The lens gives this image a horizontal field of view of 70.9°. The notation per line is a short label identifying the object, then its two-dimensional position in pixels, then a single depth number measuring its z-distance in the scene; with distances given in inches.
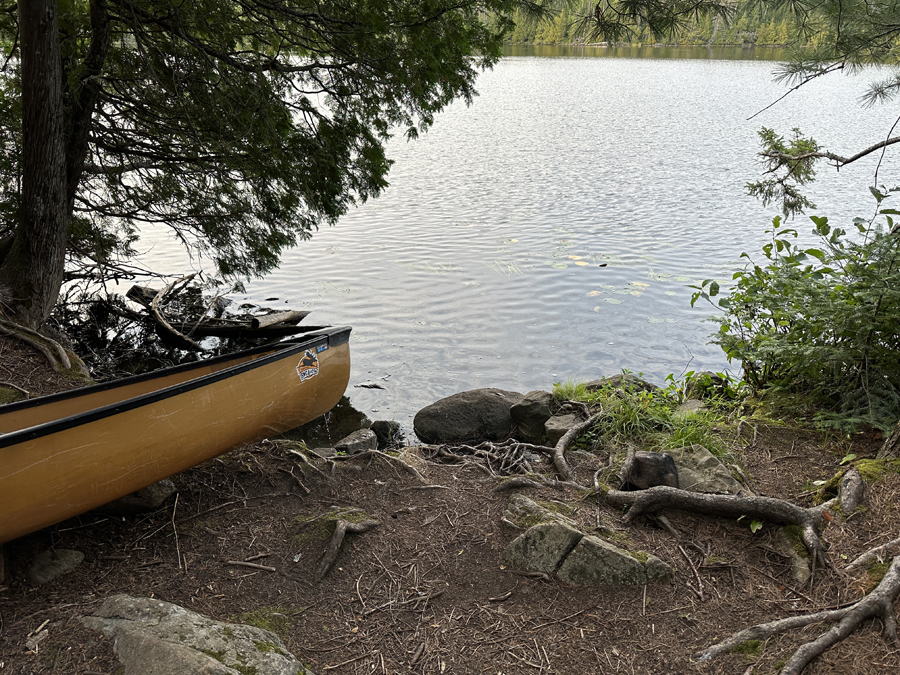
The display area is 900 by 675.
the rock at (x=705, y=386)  222.5
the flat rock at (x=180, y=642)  85.2
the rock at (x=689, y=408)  190.5
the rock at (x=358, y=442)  205.2
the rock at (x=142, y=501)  137.7
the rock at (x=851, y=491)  125.4
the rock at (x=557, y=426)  200.1
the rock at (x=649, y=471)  145.6
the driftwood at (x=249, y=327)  305.4
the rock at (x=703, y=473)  143.8
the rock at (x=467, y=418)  225.6
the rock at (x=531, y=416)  216.4
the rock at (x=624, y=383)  224.1
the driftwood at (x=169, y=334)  298.4
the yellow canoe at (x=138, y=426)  115.2
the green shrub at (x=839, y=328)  150.6
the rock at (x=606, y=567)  117.7
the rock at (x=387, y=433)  231.6
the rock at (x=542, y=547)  122.6
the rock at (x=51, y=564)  113.0
